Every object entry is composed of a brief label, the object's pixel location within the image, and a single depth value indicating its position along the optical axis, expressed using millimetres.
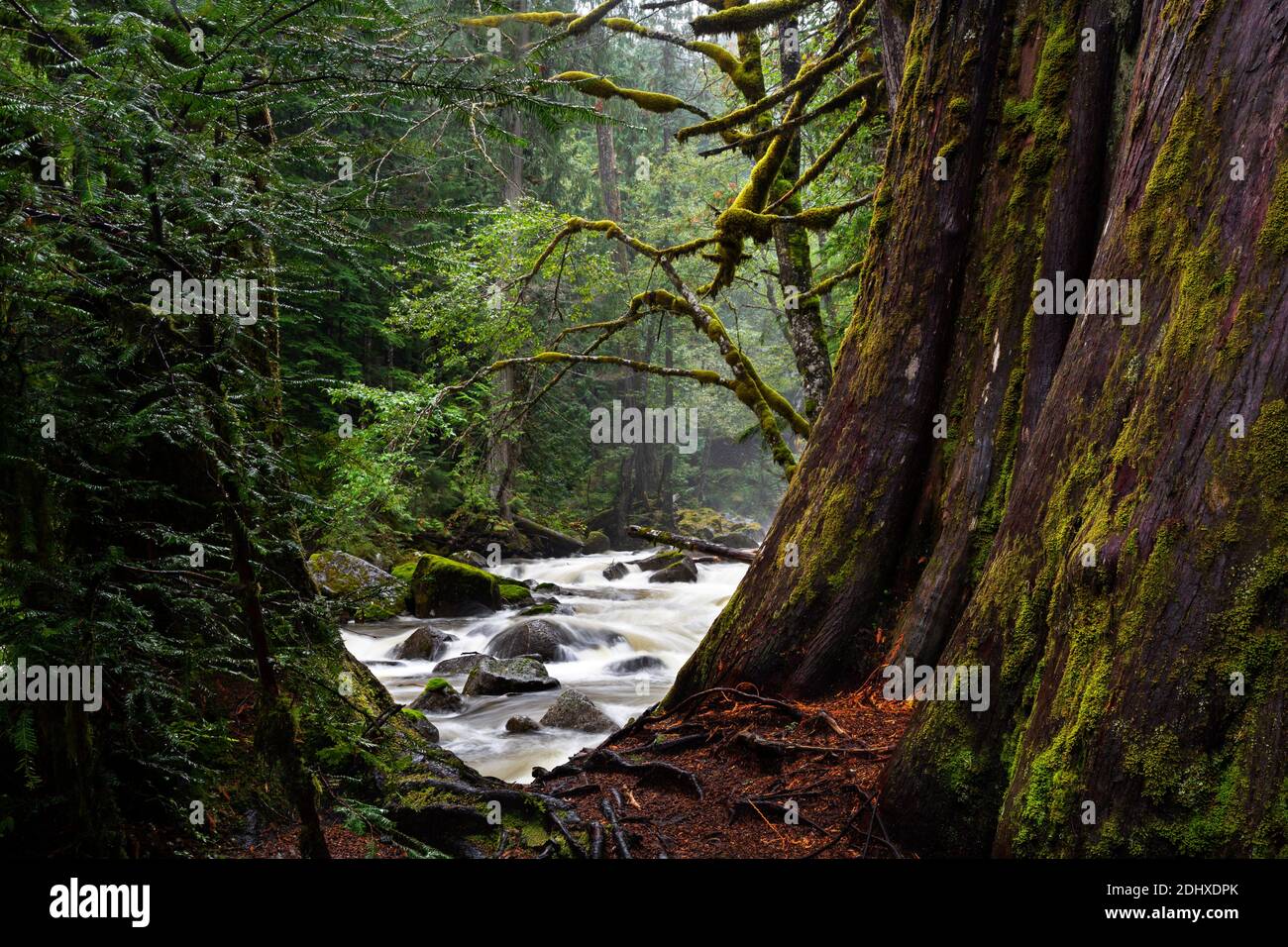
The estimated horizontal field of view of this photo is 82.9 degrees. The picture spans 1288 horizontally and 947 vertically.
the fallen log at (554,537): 21062
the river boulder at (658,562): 19469
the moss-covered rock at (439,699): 8750
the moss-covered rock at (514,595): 14295
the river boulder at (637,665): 11352
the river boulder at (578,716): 8031
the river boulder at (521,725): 7906
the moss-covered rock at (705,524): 29891
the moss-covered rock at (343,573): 11539
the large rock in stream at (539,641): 11539
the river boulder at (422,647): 11297
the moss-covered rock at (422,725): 6144
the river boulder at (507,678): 9430
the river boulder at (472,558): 16792
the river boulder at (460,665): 10461
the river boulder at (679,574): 18345
